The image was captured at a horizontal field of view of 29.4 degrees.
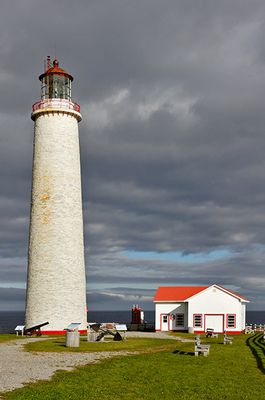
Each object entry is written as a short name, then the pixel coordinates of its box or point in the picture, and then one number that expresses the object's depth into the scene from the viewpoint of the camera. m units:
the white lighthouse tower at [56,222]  36.31
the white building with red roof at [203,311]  44.19
